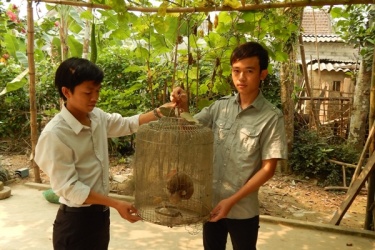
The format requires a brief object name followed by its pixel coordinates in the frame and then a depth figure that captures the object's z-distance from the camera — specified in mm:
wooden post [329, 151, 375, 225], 3125
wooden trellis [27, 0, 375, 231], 1749
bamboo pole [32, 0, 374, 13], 1746
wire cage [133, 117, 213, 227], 1602
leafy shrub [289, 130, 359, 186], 5543
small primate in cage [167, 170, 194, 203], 1605
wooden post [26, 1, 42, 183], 3830
